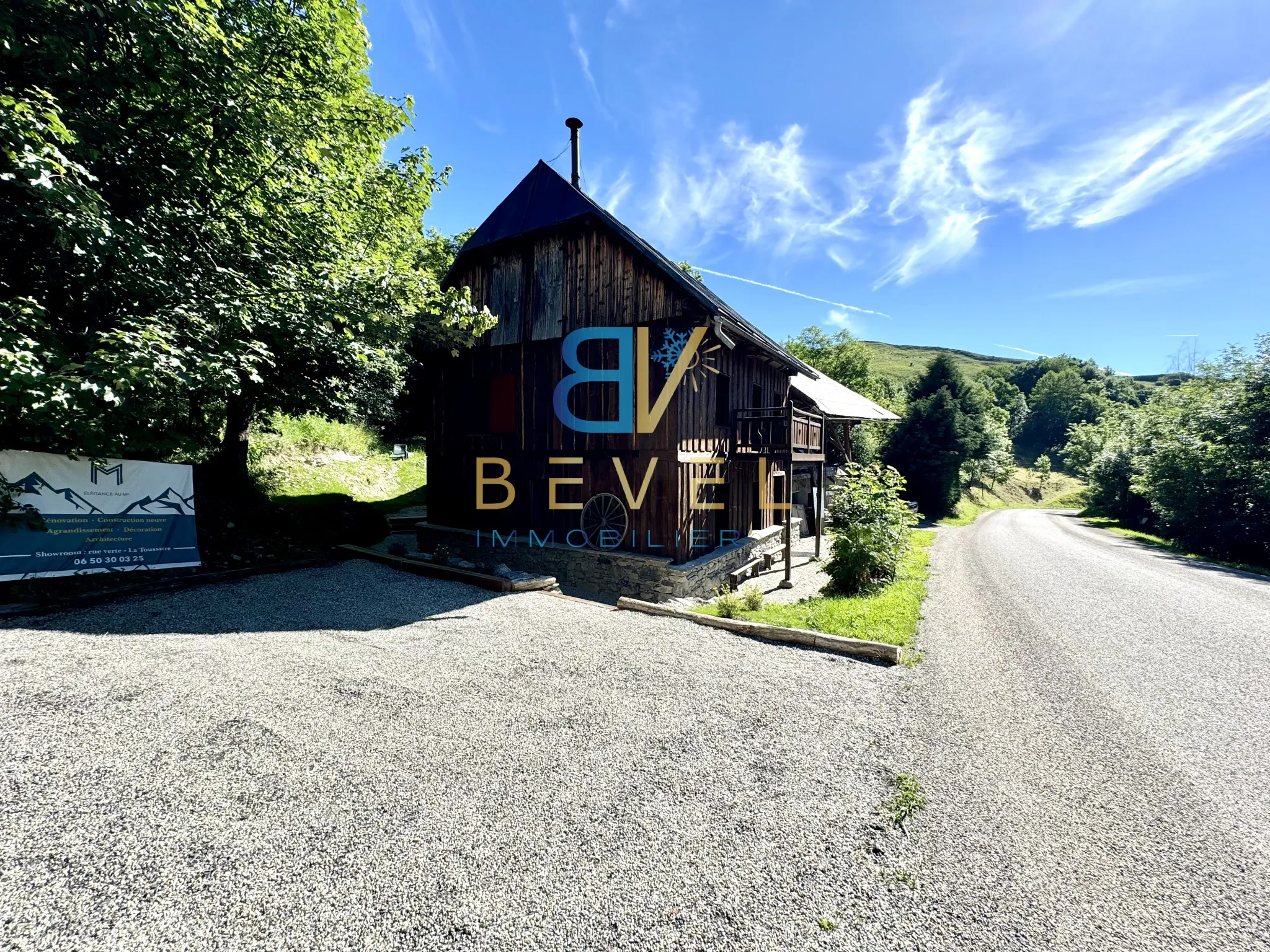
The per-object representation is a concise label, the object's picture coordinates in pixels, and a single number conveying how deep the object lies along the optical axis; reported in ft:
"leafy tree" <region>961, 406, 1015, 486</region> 104.99
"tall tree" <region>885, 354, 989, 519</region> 91.66
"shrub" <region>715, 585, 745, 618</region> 24.66
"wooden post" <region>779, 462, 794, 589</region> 34.96
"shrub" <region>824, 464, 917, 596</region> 29.78
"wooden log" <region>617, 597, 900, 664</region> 18.66
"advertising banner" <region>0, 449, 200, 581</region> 20.85
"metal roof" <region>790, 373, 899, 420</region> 59.72
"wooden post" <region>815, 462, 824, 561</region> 44.24
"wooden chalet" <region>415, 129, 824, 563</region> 32.96
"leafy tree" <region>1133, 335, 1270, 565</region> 51.16
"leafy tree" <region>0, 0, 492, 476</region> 18.83
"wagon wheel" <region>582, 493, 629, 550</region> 34.78
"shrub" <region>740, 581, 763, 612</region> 26.07
